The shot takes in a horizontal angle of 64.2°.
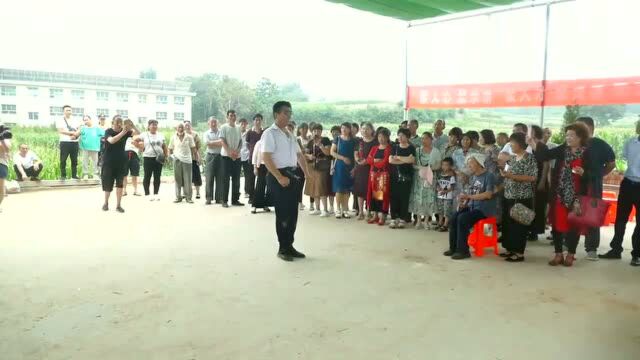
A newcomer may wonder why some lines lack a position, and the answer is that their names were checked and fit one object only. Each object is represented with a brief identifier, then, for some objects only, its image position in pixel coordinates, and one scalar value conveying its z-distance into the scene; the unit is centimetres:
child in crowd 572
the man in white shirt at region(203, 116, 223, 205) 752
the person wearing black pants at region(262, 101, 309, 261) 429
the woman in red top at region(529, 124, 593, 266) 435
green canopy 638
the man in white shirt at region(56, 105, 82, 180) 895
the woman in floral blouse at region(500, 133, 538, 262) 448
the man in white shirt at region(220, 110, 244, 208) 732
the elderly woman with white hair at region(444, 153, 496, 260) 466
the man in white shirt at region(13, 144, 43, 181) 881
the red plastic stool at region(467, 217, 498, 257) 477
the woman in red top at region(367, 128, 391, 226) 605
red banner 624
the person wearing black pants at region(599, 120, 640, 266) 457
